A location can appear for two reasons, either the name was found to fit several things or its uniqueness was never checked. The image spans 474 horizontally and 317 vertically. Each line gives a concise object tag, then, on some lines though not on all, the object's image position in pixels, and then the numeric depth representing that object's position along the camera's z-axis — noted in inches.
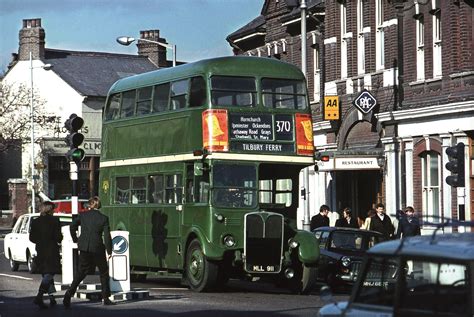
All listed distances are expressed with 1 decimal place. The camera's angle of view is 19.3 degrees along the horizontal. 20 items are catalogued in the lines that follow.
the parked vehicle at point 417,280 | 381.4
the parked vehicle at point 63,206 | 1913.1
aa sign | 1834.4
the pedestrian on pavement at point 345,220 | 1407.5
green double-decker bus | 1073.5
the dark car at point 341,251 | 1134.4
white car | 1401.3
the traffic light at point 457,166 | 1171.3
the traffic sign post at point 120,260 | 1003.9
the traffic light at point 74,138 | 1018.1
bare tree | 3336.6
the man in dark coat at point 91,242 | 915.4
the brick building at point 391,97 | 1542.8
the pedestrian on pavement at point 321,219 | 1391.5
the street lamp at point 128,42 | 1817.2
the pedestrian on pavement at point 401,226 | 1192.5
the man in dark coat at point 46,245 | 922.1
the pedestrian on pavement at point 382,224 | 1309.1
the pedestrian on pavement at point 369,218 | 1331.2
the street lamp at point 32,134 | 3000.5
